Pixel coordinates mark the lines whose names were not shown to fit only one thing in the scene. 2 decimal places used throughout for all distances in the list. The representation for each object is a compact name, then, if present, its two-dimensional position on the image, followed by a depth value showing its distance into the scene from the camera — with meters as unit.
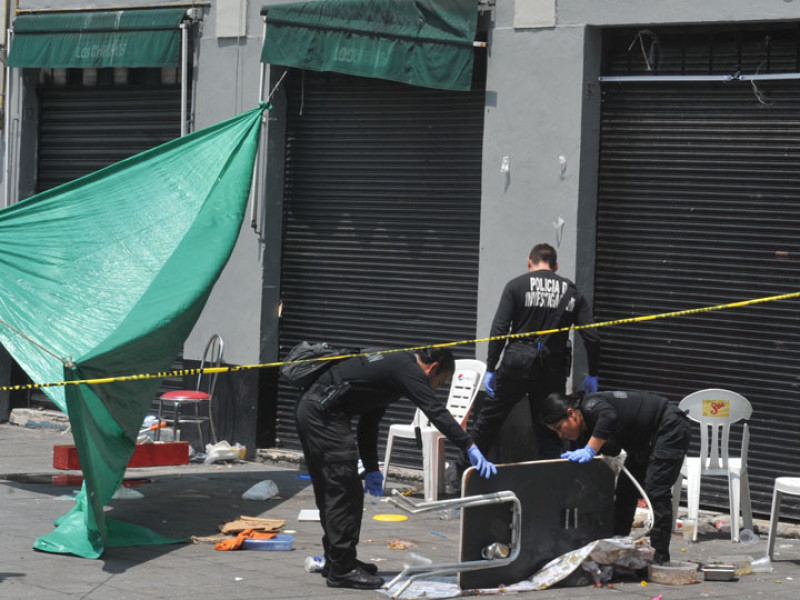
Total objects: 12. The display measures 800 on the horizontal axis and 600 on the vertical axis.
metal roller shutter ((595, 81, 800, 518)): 20.36
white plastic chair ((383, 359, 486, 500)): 21.95
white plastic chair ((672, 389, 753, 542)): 19.39
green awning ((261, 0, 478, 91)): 23.14
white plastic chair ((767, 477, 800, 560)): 17.73
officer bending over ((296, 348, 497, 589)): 15.42
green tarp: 17.28
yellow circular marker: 20.39
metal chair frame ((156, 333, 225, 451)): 24.92
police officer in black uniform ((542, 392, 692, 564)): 16.05
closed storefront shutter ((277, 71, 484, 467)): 23.77
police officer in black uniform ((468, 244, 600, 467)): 20.22
